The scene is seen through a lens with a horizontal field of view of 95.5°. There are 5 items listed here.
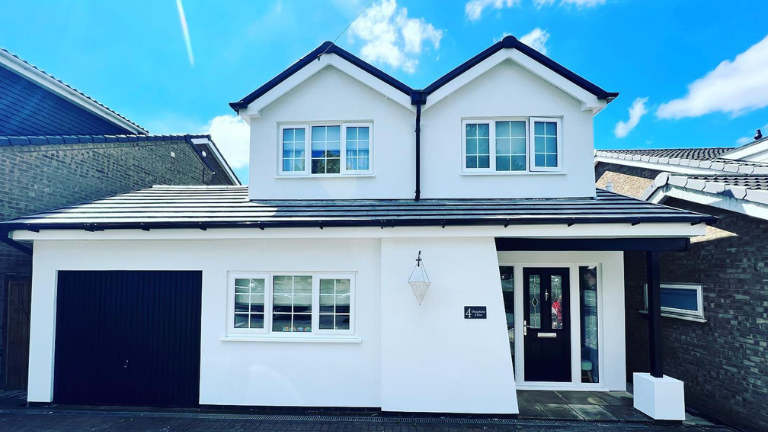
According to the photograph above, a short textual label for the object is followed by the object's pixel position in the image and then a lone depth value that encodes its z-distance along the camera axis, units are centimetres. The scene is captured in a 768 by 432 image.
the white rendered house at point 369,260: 626
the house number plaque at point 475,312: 628
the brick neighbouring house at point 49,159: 764
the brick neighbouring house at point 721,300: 588
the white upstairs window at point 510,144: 762
